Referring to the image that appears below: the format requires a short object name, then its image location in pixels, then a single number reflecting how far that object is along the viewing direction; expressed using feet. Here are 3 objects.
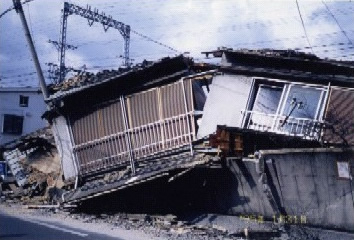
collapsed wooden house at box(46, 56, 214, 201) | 55.57
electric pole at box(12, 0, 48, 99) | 66.64
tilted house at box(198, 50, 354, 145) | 47.01
